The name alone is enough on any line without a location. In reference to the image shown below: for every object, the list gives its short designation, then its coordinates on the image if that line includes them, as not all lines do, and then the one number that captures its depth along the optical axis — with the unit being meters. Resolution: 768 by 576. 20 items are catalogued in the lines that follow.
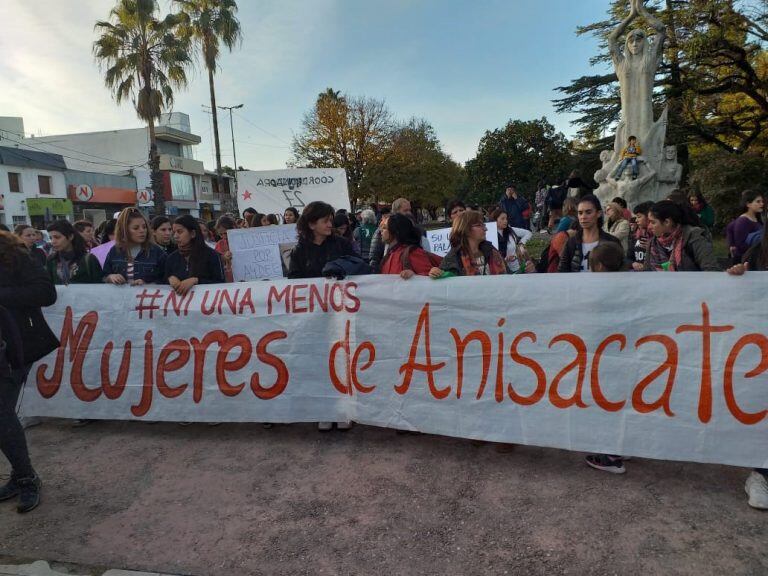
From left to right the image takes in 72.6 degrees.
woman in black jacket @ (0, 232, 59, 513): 3.00
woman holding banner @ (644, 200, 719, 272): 3.38
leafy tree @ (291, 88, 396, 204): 27.16
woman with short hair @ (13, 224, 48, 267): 6.53
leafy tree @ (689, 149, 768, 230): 14.41
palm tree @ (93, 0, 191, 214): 19.34
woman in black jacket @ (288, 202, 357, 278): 4.11
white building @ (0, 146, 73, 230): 30.78
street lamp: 49.83
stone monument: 14.53
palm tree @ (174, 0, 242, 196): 22.25
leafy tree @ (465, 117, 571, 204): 26.45
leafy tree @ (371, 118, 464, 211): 30.48
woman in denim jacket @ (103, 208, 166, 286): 4.37
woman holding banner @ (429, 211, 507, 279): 3.73
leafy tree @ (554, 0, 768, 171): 20.52
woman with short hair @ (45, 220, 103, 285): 4.52
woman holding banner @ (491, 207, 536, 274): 5.22
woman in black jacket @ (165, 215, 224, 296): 4.22
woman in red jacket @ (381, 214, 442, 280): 3.87
